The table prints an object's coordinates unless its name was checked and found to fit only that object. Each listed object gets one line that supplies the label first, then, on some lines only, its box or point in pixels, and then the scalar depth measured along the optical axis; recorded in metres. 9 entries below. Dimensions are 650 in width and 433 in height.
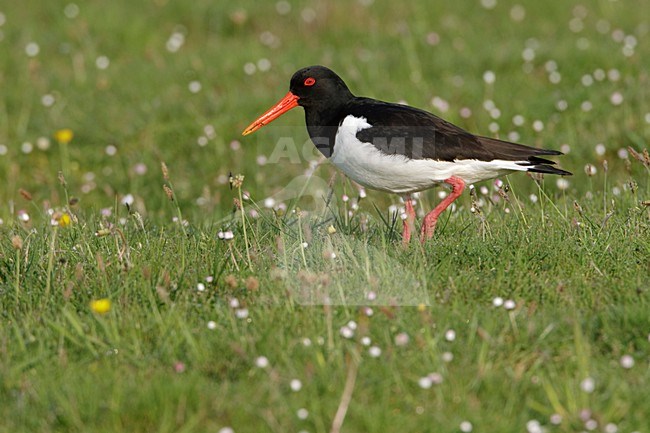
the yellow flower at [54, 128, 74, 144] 18.80
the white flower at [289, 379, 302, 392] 8.61
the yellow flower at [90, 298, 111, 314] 9.43
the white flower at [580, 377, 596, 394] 8.27
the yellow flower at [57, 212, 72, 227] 12.26
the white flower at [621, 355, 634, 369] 8.83
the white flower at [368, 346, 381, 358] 9.07
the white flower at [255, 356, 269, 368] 8.87
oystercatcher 12.47
